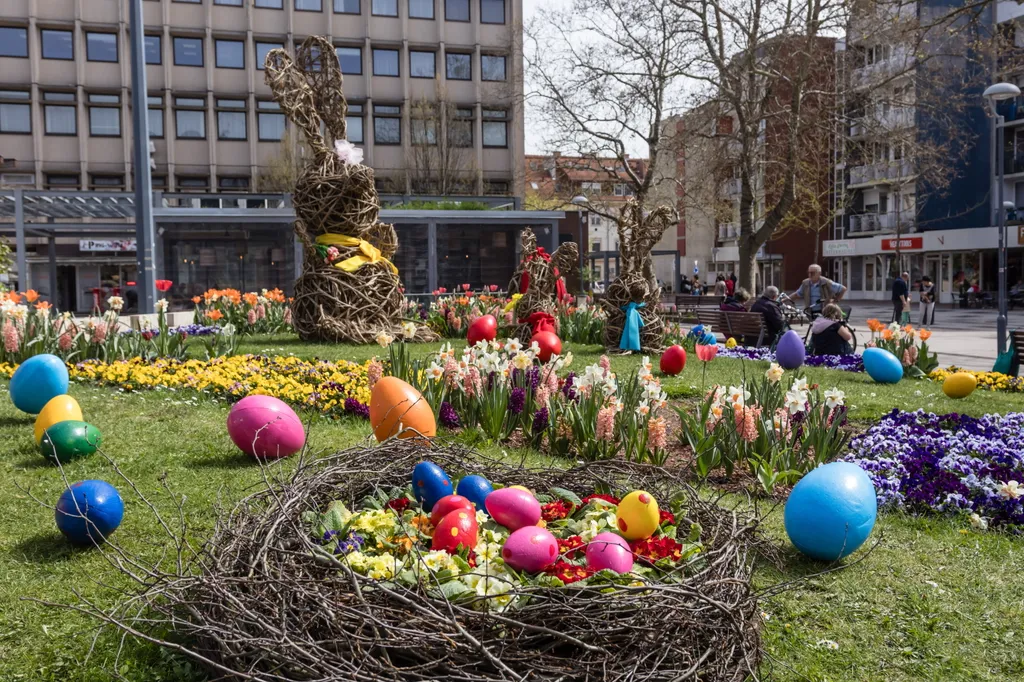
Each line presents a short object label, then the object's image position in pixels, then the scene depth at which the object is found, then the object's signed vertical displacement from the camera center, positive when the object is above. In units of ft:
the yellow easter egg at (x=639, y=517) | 10.39 -2.72
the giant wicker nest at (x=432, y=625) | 7.86 -3.12
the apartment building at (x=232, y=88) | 135.85 +32.19
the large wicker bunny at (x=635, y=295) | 41.22 -0.46
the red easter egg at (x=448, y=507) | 10.50 -2.60
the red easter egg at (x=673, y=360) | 32.68 -2.80
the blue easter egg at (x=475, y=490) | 11.46 -2.63
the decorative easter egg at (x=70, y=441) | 17.62 -3.00
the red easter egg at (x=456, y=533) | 9.80 -2.73
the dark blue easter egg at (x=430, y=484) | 11.50 -2.56
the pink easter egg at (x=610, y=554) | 9.36 -2.86
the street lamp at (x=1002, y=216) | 47.93 +3.79
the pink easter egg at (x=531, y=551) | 9.49 -2.84
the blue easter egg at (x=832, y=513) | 13.50 -3.52
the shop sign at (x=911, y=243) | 146.20 +6.53
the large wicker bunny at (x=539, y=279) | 48.93 +0.45
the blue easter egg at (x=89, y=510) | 13.00 -3.24
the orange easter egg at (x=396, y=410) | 17.38 -2.48
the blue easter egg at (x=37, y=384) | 21.47 -2.26
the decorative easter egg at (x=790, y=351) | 38.42 -2.91
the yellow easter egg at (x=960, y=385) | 30.27 -3.51
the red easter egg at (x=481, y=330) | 37.45 -1.85
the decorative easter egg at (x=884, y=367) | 34.86 -3.31
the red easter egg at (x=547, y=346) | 31.14 -2.10
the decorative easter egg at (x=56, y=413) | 18.25 -2.56
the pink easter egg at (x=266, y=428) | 17.88 -2.82
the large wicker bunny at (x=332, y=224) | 40.73 +2.94
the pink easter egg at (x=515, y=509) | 10.46 -2.63
